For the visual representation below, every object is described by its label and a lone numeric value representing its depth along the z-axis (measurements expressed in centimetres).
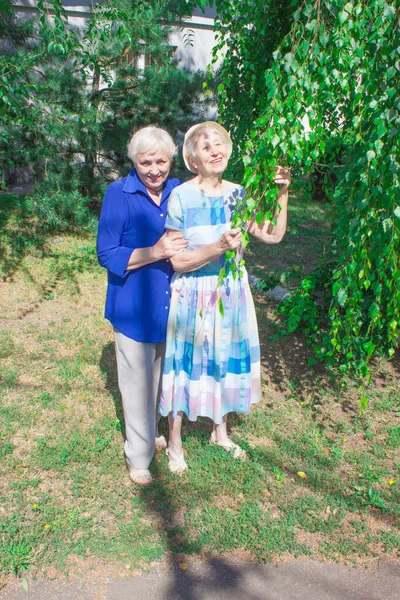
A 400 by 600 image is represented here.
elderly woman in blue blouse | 276
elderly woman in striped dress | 277
